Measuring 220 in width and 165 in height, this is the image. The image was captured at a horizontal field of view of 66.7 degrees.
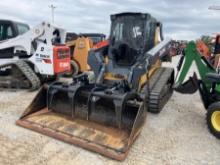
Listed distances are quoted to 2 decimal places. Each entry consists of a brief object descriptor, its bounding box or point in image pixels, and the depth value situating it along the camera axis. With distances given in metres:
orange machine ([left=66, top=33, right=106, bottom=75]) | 6.40
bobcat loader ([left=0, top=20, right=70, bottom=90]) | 4.64
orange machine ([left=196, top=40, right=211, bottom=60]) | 10.84
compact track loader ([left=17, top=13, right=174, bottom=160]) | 2.49
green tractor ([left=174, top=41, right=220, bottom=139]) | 3.10
